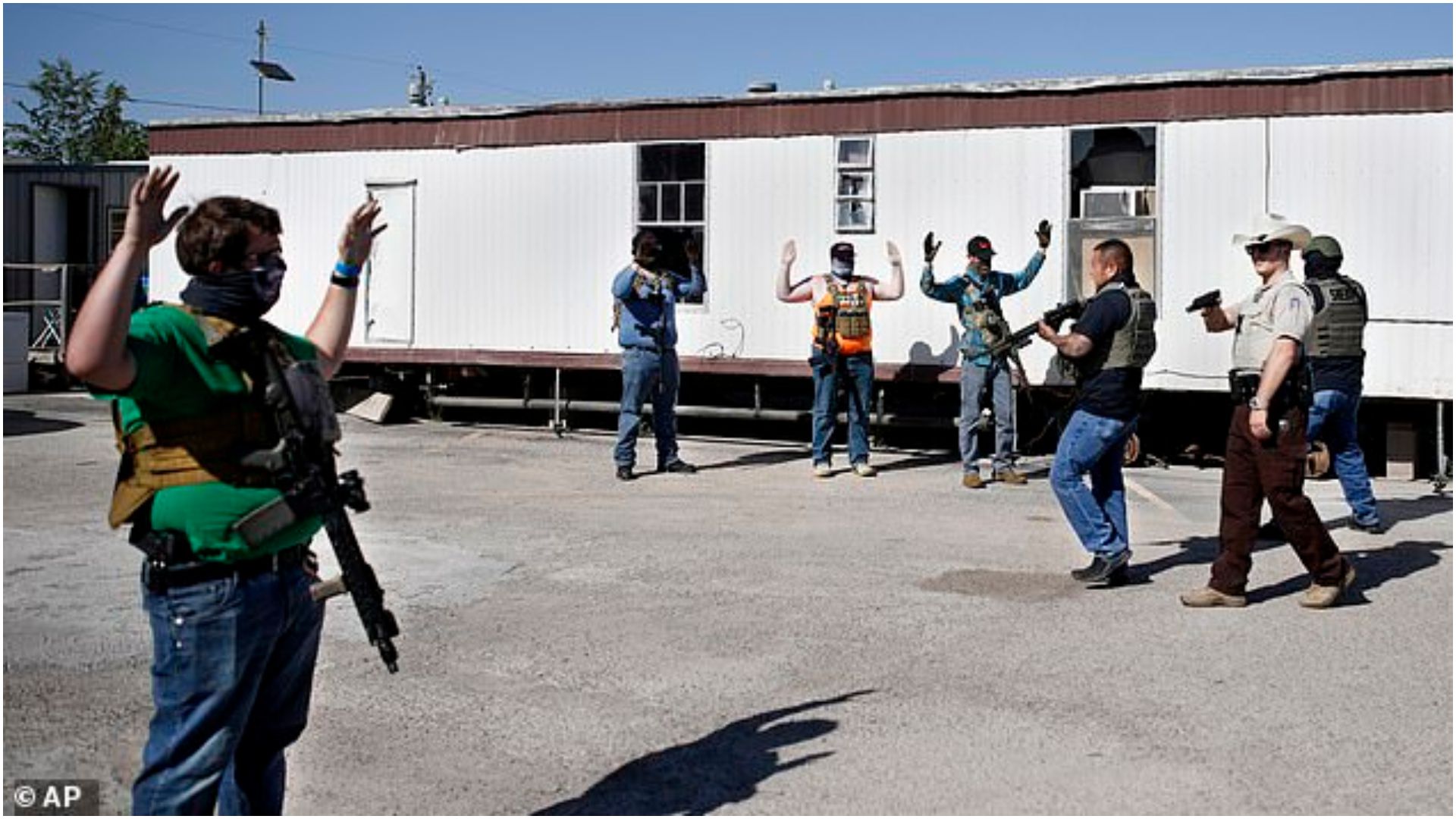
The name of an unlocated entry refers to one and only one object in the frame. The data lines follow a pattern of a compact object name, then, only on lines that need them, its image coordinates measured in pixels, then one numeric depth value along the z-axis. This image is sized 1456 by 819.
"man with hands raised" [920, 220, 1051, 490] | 12.07
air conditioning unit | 13.31
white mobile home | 12.55
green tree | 49.72
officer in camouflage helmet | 9.83
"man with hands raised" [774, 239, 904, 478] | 12.58
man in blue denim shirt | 12.31
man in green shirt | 3.66
